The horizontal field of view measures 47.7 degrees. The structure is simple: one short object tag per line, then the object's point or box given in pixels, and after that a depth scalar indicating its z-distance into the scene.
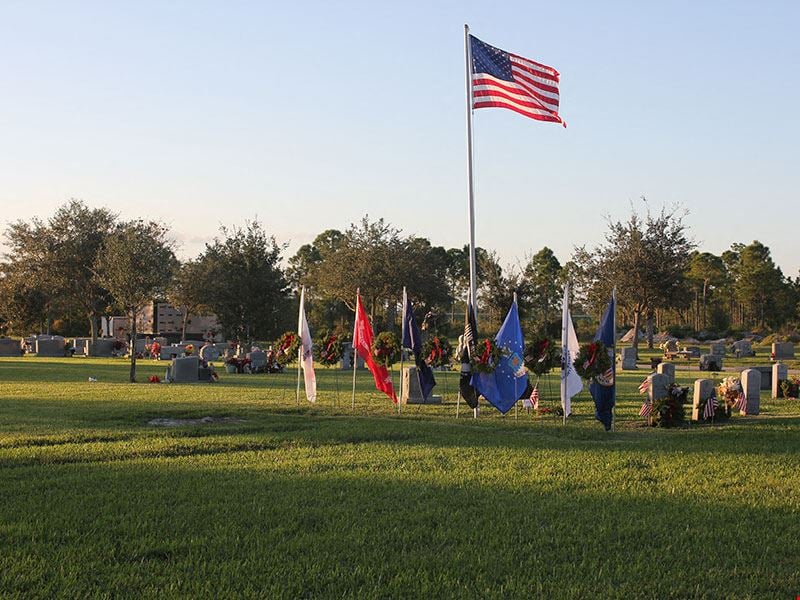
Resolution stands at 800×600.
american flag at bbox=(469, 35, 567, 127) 18.45
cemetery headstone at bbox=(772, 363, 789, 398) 21.83
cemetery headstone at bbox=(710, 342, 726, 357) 42.97
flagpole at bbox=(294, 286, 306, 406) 19.12
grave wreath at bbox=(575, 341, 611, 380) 15.72
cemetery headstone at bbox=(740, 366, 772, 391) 24.39
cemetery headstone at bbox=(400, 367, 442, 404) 20.00
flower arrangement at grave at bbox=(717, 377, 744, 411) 17.94
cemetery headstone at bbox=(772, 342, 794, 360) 45.08
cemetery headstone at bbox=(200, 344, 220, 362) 43.09
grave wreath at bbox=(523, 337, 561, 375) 16.89
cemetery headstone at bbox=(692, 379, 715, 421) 16.52
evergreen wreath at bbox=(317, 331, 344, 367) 20.50
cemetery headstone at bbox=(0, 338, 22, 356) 48.97
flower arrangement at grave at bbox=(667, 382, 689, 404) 15.99
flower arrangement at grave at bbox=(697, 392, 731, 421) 16.38
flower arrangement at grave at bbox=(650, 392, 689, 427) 15.76
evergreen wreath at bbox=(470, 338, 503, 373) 16.80
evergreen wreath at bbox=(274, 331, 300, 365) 19.58
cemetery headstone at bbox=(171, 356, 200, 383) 27.16
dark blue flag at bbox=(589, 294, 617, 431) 15.46
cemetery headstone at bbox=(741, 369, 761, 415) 17.56
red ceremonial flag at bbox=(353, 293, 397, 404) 18.67
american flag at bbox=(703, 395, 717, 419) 16.30
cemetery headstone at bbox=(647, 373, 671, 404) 17.00
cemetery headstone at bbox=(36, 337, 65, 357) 50.22
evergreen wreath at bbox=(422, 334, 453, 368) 18.67
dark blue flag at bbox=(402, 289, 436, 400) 18.30
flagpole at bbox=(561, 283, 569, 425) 16.55
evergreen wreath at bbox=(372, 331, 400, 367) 18.61
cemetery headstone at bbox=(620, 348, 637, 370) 37.88
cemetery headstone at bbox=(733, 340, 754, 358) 48.97
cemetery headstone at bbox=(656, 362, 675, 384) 22.81
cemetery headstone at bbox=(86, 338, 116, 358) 51.81
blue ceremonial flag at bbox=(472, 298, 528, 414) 16.89
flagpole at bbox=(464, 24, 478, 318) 18.62
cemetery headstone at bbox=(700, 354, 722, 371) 35.47
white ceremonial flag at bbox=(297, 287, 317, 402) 18.86
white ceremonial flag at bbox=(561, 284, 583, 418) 16.59
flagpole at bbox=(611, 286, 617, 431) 15.52
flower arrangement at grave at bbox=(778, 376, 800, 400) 21.48
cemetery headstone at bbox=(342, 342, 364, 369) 37.88
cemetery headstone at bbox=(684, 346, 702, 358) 45.19
